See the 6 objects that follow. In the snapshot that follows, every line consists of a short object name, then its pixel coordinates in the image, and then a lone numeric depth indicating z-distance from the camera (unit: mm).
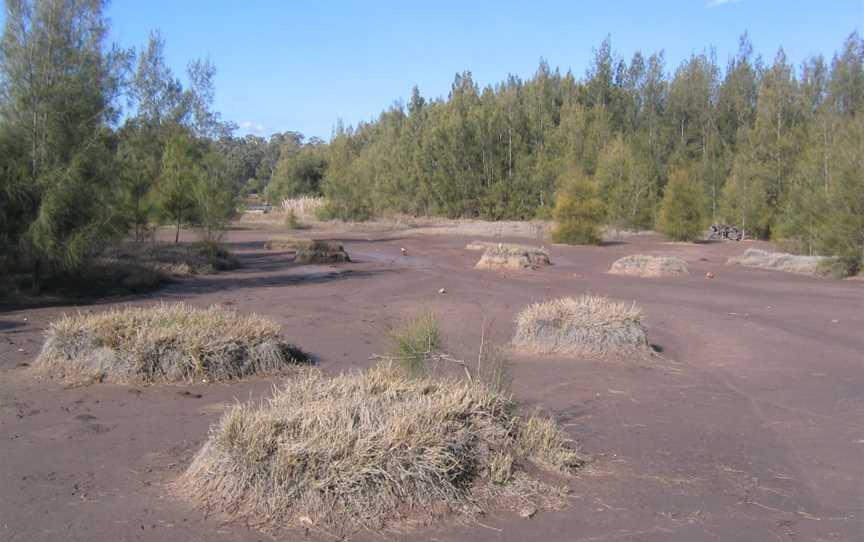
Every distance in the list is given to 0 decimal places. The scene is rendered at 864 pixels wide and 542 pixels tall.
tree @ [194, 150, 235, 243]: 35688
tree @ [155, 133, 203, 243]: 36062
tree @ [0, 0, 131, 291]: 19969
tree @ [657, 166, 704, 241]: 52562
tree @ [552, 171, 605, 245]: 50531
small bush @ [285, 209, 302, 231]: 70625
